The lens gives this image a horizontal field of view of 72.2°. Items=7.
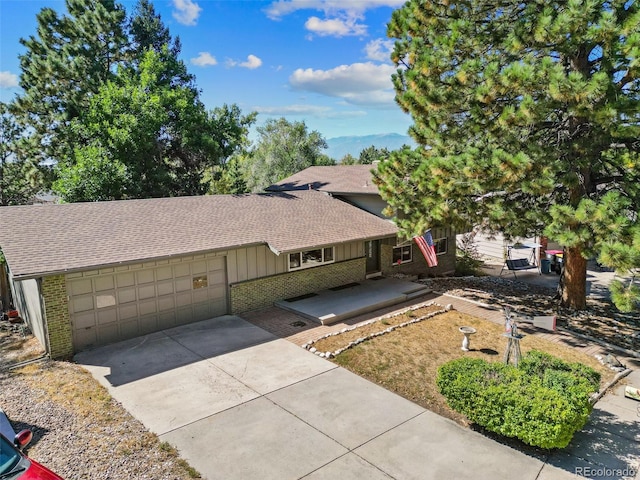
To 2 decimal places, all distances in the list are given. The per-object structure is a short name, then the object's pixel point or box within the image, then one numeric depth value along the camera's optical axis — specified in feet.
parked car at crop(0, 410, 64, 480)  16.52
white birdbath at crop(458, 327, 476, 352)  37.04
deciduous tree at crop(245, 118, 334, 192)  152.66
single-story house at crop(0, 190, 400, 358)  34.83
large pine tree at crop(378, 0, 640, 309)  32.37
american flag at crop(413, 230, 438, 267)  52.16
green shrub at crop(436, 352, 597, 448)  22.22
